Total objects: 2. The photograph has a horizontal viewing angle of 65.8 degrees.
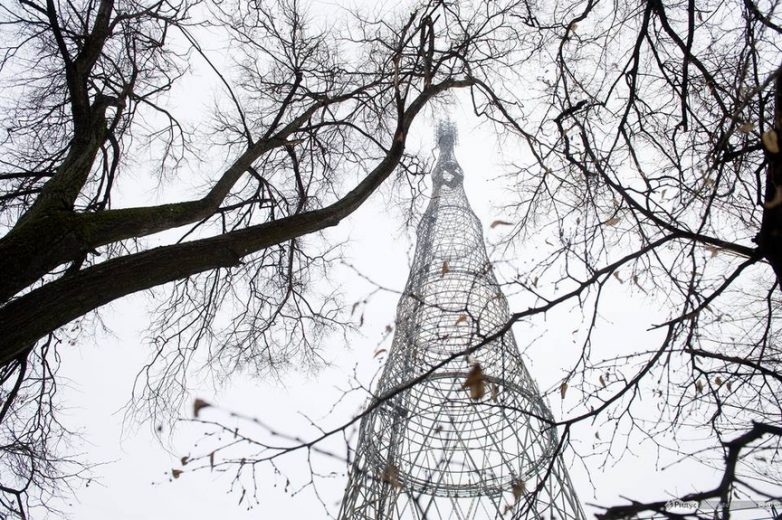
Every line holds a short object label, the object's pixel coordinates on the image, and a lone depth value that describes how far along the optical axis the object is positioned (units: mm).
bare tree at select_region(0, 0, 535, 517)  3072
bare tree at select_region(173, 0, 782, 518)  2135
